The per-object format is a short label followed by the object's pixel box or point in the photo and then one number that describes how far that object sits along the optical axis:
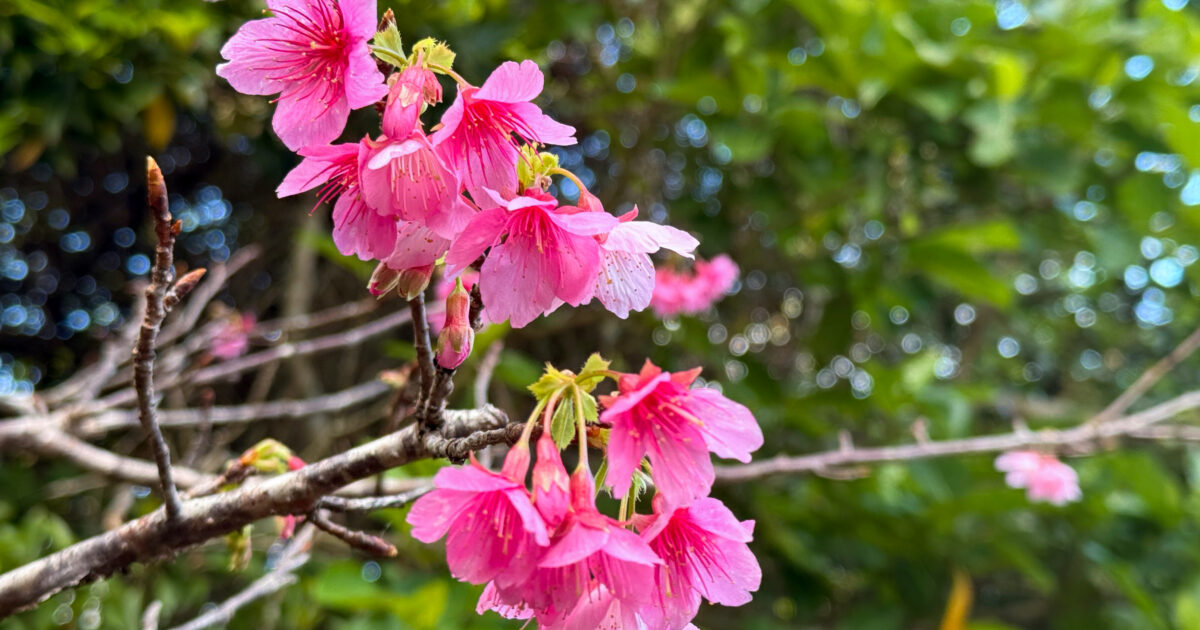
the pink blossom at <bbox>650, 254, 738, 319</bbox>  0.85
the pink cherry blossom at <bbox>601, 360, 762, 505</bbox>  0.32
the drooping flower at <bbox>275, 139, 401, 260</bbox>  0.33
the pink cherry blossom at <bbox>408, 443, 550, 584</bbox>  0.31
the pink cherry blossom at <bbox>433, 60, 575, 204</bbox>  0.33
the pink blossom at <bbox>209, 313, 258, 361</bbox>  0.83
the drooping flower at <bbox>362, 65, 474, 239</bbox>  0.32
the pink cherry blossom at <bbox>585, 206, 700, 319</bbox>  0.33
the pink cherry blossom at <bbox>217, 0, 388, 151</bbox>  0.33
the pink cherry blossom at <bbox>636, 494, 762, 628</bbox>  0.33
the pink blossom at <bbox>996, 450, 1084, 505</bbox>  0.77
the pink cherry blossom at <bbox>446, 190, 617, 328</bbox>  0.32
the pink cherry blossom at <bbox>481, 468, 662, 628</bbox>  0.31
